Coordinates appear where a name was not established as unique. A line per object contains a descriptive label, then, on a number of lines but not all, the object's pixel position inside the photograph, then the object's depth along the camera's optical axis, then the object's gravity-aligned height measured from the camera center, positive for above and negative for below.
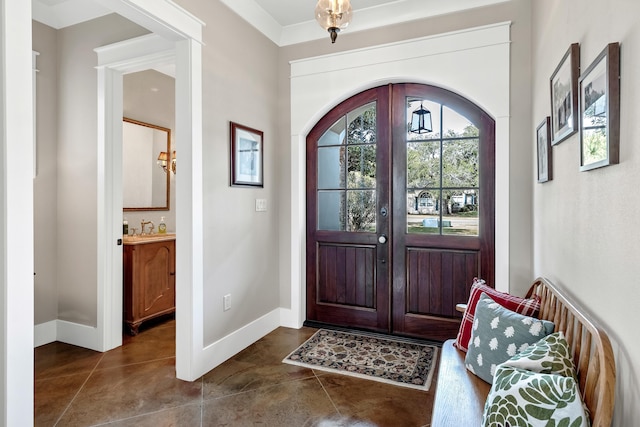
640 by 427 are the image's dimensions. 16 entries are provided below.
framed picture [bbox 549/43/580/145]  1.47 +0.51
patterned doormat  2.52 -1.11
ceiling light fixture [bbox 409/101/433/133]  3.09 +0.77
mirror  3.95 +0.50
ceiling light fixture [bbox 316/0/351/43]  1.74 +0.95
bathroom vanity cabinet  3.29 -0.62
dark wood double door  2.97 +0.02
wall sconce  4.24 +0.60
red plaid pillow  1.82 -0.47
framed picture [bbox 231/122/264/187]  2.89 +0.46
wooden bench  0.97 -0.50
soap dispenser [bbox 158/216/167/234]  4.05 -0.18
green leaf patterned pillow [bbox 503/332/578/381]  1.16 -0.48
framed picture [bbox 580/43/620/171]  1.08 +0.33
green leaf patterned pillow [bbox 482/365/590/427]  0.99 -0.54
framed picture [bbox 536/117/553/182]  1.98 +0.35
